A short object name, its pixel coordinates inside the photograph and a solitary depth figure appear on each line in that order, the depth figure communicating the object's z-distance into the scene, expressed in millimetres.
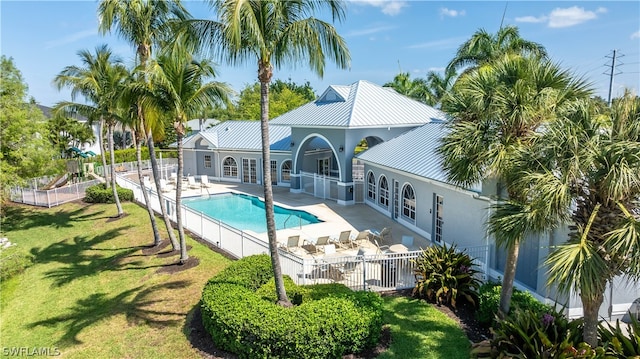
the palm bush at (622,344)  7129
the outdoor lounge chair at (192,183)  31469
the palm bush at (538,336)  7453
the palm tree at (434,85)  48031
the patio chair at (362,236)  16562
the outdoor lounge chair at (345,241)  16297
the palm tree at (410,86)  50438
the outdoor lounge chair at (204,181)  31484
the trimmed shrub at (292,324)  8328
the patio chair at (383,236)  16678
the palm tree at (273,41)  8750
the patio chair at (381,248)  15408
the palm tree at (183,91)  12836
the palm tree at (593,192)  5902
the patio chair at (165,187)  30297
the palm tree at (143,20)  14000
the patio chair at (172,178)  33469
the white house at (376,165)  13014
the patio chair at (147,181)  30025
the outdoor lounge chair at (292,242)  15705
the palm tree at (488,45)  24172
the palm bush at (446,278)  11055
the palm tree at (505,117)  8188
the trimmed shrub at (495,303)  9625
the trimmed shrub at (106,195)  25812
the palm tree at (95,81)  20312
